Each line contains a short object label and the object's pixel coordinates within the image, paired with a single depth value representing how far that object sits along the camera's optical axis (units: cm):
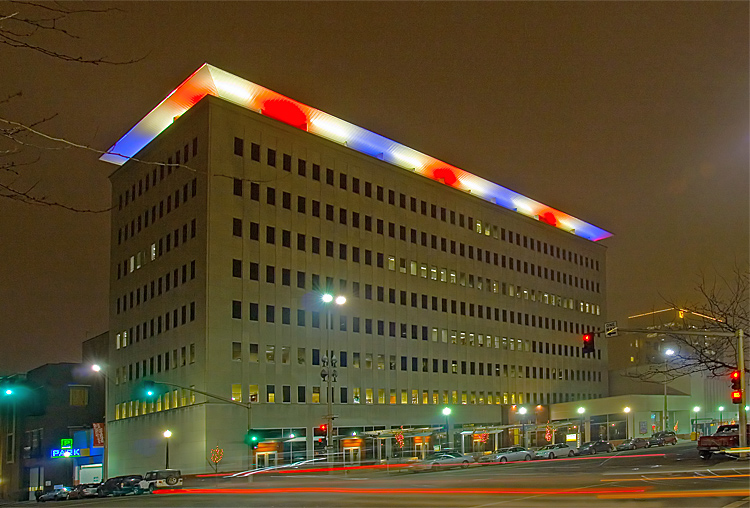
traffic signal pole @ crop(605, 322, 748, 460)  2884
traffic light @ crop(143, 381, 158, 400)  3984
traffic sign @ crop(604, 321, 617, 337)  3042
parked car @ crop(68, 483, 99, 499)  5766
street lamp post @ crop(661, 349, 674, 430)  9219
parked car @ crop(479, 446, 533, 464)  6395
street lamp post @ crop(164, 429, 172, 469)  6038
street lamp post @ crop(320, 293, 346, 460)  4309
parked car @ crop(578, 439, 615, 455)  6962
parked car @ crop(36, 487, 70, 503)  5938
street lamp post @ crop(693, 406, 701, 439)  10119
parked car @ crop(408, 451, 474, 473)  5778
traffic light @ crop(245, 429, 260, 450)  5106
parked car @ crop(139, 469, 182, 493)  5109
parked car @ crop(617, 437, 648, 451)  7556
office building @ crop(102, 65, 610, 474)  6412
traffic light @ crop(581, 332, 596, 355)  3047
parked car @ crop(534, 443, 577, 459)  6588
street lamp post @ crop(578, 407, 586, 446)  8800
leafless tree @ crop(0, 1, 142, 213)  833
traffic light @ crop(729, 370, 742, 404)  3030
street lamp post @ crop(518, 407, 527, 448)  9150
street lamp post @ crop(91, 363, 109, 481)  7750
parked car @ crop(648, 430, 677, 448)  7746
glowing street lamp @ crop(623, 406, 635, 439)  9206
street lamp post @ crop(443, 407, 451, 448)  7825
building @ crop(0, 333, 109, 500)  8125
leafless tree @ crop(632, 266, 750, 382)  3130
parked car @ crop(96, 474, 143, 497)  5453
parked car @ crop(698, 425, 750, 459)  4312
